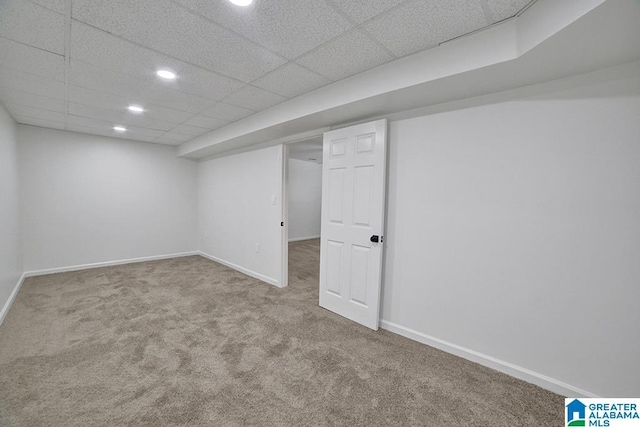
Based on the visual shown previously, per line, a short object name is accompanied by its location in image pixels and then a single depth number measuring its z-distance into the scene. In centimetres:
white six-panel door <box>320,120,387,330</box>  253
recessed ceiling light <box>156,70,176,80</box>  214
